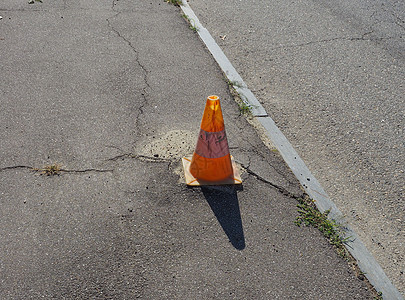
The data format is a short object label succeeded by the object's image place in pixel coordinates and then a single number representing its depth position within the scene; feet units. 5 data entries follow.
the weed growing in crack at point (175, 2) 24.43
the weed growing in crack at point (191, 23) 21.77
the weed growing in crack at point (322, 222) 10.81
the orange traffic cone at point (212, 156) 11.61
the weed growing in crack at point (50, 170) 12.27
